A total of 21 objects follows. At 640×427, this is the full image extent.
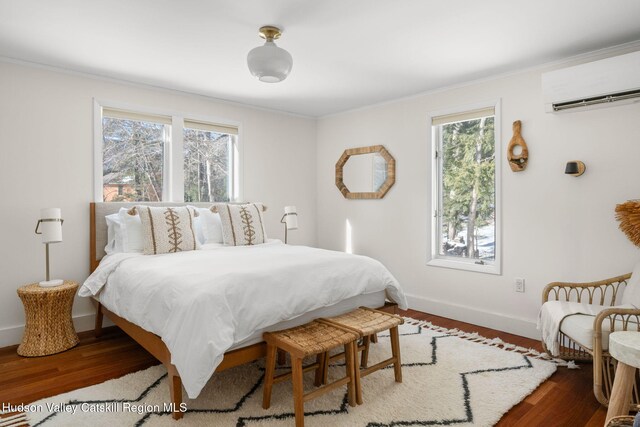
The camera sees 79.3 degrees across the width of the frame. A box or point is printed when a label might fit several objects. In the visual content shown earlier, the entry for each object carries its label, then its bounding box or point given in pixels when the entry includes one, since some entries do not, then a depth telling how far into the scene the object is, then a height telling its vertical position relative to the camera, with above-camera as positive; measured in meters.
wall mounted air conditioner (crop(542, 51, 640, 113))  2.68 +0.91
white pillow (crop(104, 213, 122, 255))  3.44 -0.21
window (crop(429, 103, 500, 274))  3.79 +0.20
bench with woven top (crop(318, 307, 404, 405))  2.32 -0.72
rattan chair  2.24 -0.70
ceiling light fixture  2.56 +1.00
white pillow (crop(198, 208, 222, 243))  3.92 -0.16
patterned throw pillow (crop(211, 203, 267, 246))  3.84 -0.15
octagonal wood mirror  4.58 +0.47
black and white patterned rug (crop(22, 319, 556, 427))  2.12 -1.14
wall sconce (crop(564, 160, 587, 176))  3.05 +0.32
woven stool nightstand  2.98 -0.85
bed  2.06 -0.56
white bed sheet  2.29 -0.72
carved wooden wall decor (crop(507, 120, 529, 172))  3.42 +0.51
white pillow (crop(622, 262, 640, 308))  2.57 -0.56
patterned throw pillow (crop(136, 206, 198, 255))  3.31 -0.17
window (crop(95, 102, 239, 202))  3.78 +0.56
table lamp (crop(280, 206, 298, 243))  4.51 -0.10
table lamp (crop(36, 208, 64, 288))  3.03 -0.13
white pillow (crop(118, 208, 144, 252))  3.37 -0.20
